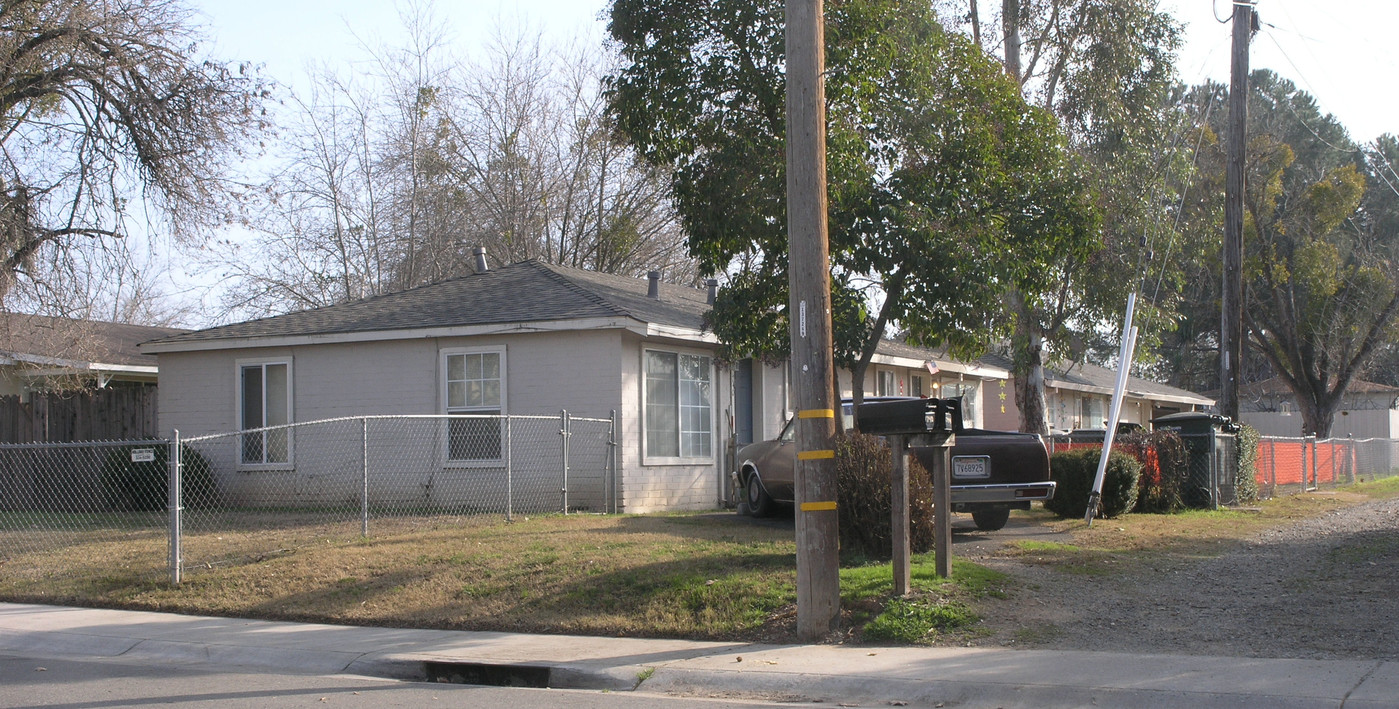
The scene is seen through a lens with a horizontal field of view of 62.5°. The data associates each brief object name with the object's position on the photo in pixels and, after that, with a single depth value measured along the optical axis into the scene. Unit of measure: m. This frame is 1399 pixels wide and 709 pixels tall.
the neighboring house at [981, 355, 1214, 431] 32.44
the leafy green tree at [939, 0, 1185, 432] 20.42
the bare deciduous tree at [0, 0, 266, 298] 16.44
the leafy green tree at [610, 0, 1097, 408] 12.39
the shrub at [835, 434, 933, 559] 10.40
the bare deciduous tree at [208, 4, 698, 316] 29.30
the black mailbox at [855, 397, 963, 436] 8.72
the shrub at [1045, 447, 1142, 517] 15.38
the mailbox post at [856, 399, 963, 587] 8.70
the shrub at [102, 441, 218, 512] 17.50
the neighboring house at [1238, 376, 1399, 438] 42.78
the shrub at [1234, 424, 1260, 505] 18.97
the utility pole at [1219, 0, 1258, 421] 18.11
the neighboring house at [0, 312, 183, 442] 18.61
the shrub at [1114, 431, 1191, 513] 16.67
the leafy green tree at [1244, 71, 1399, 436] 34.56
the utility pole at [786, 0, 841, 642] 8.23
